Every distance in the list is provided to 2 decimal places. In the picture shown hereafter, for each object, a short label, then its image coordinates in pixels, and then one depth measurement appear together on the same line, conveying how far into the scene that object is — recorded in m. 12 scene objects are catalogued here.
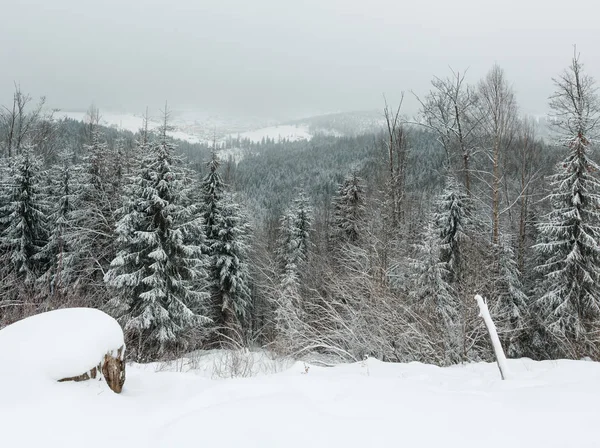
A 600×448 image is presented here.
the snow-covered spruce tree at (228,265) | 21.88
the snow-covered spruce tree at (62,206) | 20.06
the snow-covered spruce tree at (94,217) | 18.53
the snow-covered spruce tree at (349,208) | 26.55
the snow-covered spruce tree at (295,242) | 25.49
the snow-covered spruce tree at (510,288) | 15.36
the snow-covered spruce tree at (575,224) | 14.62
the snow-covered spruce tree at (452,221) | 17.70
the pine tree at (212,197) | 22.20
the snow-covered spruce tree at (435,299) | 8.84
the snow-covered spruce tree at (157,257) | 16.19
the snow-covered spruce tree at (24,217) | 20.64
